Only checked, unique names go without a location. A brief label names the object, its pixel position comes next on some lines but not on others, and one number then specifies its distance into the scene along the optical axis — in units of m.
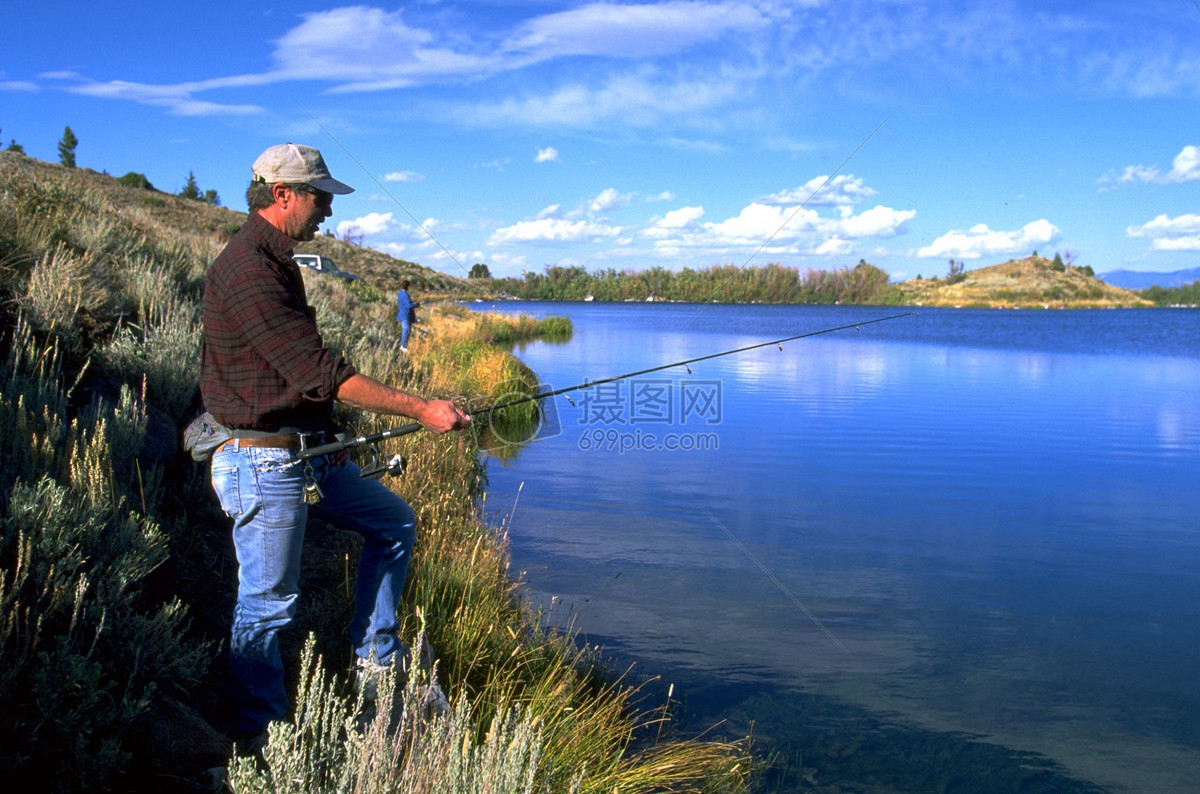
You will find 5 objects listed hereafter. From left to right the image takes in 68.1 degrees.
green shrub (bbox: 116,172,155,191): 60.73
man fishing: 2.78
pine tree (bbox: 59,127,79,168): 57.69
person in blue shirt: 16.80
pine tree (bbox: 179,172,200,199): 65.44
